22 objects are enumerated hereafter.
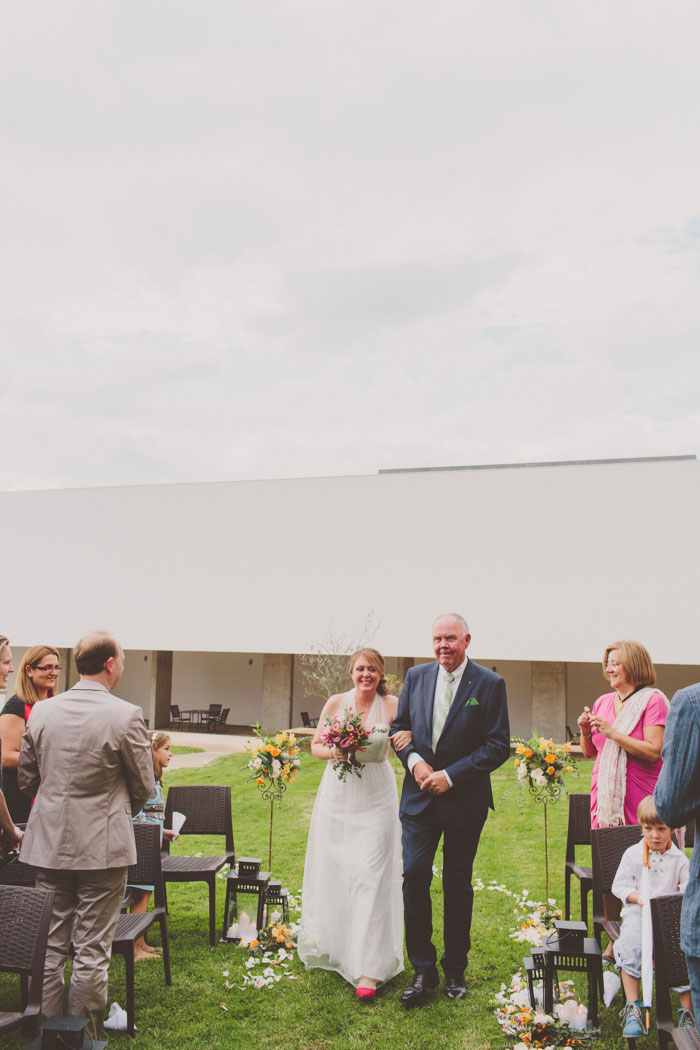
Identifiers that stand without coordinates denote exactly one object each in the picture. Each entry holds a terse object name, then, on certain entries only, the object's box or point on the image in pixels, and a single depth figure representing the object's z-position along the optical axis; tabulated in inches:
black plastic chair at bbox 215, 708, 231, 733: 995.3
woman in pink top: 189.6
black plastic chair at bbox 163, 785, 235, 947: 245.9
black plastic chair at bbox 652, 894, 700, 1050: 126.4
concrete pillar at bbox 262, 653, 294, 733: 901.8
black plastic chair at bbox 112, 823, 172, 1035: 176.9
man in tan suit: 143.3
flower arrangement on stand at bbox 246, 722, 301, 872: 222.7
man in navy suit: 181.9
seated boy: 156.4
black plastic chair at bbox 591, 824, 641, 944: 181.5
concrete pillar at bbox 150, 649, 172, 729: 990.4
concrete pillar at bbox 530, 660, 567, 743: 789.9
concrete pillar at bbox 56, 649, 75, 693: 1037.0
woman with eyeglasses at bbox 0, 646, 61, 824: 181.2
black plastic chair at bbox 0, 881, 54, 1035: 127.4
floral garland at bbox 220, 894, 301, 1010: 190.4
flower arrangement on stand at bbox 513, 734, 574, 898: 212.4
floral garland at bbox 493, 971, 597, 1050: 153.4
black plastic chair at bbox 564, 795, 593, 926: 233.9
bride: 188.2
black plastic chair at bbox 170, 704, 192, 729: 988.0
